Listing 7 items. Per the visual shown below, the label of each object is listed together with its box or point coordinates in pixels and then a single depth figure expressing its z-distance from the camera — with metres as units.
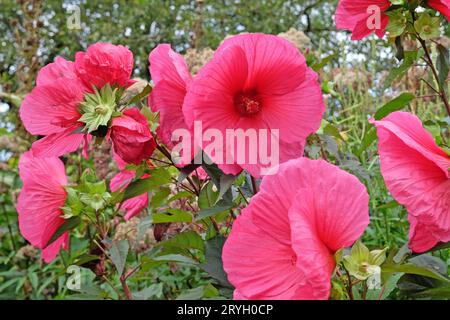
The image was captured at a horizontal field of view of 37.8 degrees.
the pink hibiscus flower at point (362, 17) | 0.65
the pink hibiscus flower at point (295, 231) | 0.41
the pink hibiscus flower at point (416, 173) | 0.47
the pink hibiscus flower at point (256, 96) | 0.51
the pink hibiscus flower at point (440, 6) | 0.62
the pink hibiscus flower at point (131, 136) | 0.57
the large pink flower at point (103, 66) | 0.59
